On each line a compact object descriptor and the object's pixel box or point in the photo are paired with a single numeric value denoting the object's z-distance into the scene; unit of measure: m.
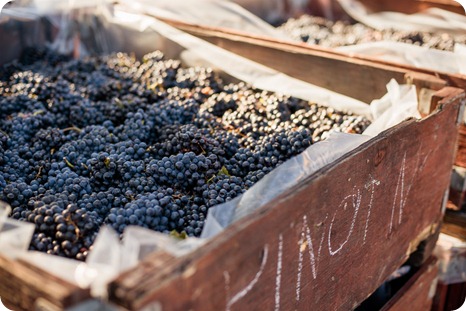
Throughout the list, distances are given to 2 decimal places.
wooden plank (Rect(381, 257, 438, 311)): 1.72
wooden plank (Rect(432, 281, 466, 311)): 2.18
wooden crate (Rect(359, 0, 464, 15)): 3.06
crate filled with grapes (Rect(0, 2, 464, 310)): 0.85
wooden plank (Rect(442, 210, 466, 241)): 2.06
